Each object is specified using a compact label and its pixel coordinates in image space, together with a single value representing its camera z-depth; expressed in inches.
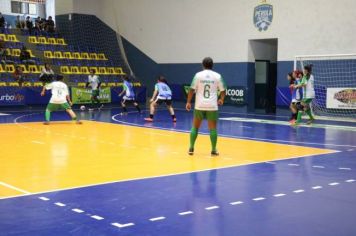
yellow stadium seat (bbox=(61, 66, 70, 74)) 1138.8
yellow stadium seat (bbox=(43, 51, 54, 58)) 1164.2
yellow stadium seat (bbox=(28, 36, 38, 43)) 1187.9
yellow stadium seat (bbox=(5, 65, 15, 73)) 1033.5
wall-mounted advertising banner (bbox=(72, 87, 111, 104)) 1043.3
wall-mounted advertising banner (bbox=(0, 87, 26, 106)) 949.8
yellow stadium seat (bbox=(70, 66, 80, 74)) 1156.7
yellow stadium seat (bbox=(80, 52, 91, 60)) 1222.8
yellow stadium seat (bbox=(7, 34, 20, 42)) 1159.8
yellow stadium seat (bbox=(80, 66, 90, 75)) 1171.4
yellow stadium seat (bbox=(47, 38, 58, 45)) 1226.6
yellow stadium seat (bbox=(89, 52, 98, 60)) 1240.3
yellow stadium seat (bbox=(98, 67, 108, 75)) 1191.6
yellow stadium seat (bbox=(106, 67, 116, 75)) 1213.6
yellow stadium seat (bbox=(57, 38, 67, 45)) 1245.9
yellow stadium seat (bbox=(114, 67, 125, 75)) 1233.5
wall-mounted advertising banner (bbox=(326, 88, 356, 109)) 829.2
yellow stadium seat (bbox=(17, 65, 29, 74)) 1056.1
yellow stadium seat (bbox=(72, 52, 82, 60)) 1209.4
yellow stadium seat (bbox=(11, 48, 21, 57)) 1109.3
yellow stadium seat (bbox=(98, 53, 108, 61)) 1258.5
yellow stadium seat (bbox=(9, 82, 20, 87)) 977.1
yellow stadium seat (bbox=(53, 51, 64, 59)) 1179.3
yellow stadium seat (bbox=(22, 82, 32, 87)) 991.9
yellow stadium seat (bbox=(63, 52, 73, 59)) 1198.2
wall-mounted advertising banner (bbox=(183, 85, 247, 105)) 1025.5
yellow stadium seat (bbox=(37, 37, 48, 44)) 1205.3
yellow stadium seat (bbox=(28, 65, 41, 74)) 1077.6
